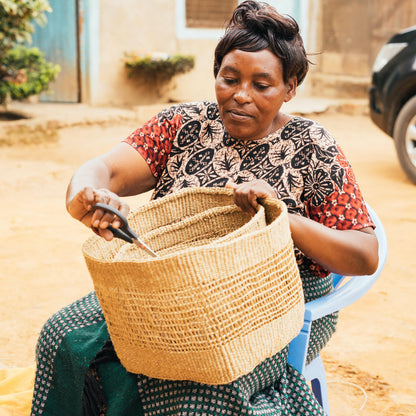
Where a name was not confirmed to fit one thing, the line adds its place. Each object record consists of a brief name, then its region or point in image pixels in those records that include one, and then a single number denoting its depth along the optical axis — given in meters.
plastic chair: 1.75
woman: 1.59
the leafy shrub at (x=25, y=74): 7.96
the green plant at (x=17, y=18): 7.32
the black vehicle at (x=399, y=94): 5.98
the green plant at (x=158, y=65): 9.69
